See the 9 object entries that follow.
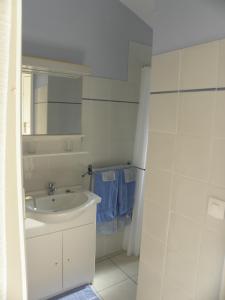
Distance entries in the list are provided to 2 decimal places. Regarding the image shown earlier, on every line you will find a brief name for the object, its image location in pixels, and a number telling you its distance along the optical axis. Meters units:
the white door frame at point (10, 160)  0.32
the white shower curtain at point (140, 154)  2.28
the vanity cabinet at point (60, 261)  1.75
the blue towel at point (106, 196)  2.22
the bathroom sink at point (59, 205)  1.70
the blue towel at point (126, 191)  2.36
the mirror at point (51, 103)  1.85
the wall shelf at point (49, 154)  1.89
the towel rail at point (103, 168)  2.22
